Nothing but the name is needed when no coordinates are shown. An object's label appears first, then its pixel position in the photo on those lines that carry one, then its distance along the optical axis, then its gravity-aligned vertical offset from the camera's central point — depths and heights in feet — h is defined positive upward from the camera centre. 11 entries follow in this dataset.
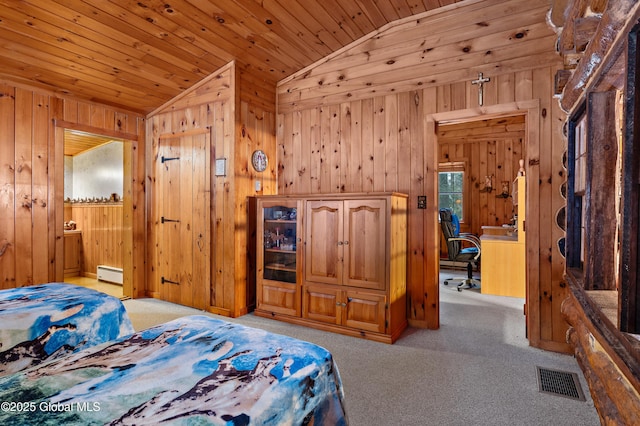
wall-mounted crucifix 9.77 +3.72
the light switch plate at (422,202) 10.62 +0.24
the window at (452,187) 22.95 +1.61
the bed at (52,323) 5.30 -1.98
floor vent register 6.79 -3.77
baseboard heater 16.33 -3.21
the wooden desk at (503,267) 14.26 -2.51
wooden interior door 12.52 -0.34
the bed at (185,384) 2.74 -1.68
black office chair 15.31 -1.76
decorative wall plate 12.43 +1.90
